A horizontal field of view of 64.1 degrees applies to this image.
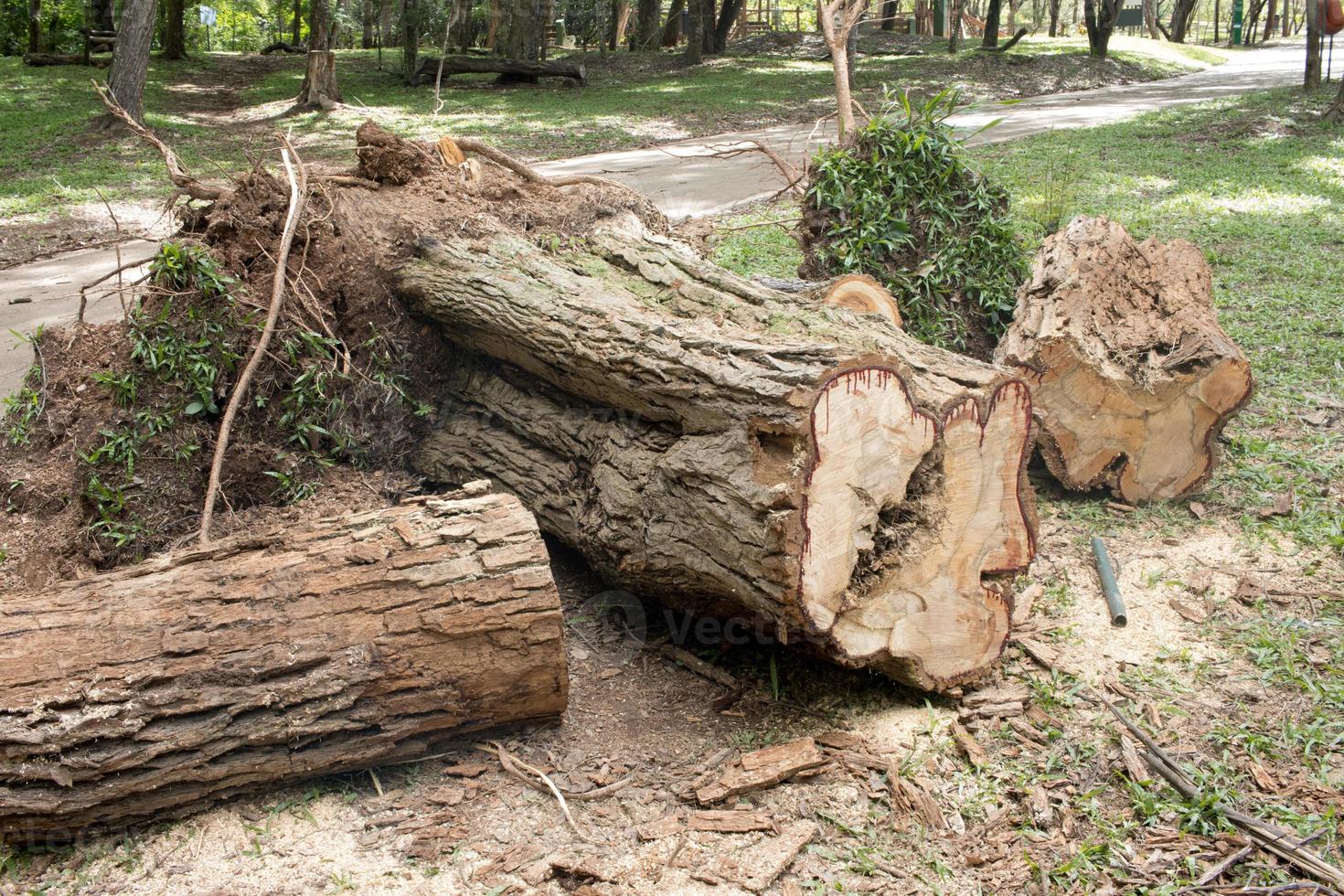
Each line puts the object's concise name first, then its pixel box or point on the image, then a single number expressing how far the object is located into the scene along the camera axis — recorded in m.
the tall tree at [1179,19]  32.91
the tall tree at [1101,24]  24.17
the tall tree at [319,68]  16.98
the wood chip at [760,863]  2.99
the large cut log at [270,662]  3.06
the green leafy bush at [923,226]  6.28
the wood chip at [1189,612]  4.15
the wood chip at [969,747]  3.45
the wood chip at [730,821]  3.18
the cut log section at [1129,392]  4.94
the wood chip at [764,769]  3.31
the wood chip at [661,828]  3.17
